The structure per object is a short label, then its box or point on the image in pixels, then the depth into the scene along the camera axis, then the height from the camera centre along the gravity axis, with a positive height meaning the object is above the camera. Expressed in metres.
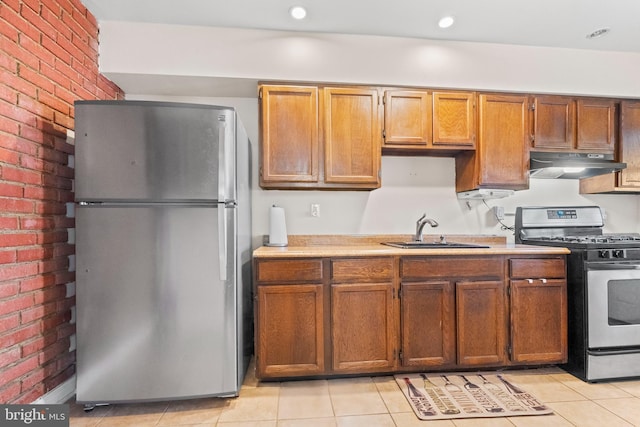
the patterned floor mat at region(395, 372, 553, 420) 1.85 -1.09
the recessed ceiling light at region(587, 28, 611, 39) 2.45 +1.36
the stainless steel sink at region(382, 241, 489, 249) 2.48 -0.23
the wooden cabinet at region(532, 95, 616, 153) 2.69 +0.74
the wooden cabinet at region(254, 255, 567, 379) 2.15 -0.65
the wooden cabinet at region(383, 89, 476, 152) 2.58 +0.75
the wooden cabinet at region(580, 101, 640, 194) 2.75 +0.54
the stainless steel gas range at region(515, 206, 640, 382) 2.22 -0.63
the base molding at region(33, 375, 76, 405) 1.82 -1.02
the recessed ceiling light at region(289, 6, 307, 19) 2.21 +1.37
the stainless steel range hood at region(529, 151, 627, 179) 2.65 +0.42
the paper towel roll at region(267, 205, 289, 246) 2.63 -0.10
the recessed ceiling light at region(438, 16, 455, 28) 2.32 +1.36
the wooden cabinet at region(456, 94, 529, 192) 2.63 +0.57
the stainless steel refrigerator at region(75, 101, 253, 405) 1.85 -0.20
